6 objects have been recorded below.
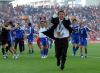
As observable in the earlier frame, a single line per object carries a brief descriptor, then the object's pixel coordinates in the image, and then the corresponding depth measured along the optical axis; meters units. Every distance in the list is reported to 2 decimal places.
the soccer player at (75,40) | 24.94
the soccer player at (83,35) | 23.67
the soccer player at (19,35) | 27.44
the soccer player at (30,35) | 28.30
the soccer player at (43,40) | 23.95
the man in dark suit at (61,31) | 16.59
